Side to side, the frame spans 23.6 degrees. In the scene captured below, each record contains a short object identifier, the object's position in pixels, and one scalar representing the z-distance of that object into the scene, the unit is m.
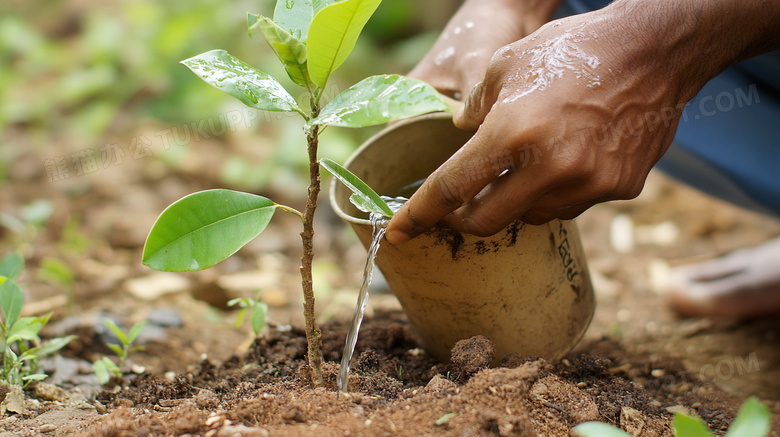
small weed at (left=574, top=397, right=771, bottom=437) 0.97
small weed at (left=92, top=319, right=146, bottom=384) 1.17
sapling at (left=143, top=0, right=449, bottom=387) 1.03
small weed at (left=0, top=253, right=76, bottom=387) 1.13
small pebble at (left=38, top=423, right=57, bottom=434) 1.09
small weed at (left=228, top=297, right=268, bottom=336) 1.18
